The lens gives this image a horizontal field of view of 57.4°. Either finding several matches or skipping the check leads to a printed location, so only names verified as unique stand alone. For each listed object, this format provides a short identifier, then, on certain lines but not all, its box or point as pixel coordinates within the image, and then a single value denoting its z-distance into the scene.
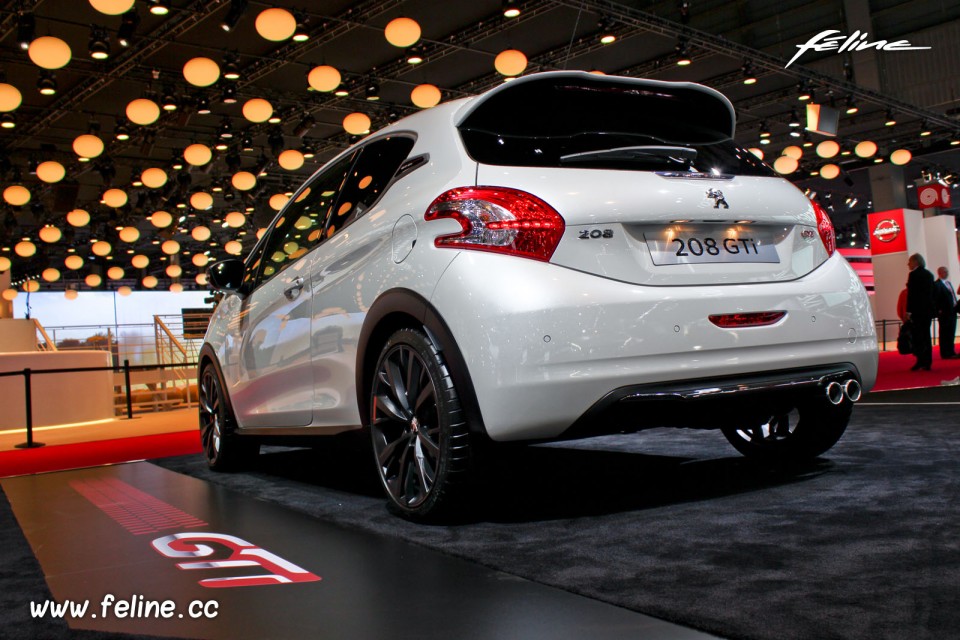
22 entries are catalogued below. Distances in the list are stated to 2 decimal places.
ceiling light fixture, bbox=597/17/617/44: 13.64
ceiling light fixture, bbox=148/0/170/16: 10.00
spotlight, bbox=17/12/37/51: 10.66
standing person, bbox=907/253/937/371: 11.00
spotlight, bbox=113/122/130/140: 17.12
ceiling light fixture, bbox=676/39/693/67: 14.86
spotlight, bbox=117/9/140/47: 11.34
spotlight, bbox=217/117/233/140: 16.83
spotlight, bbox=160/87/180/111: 14.93
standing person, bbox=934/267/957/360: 12.15
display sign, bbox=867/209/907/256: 21.72
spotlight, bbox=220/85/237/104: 14.69
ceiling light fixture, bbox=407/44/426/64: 15.75
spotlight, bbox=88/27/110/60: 11.79
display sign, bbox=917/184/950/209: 23.78
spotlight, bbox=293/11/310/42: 11.85
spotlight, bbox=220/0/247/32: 11.09
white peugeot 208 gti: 2.66
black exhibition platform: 1.88
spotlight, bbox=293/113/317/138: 17.47
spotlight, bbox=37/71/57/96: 13.20
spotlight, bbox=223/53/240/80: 13.32
